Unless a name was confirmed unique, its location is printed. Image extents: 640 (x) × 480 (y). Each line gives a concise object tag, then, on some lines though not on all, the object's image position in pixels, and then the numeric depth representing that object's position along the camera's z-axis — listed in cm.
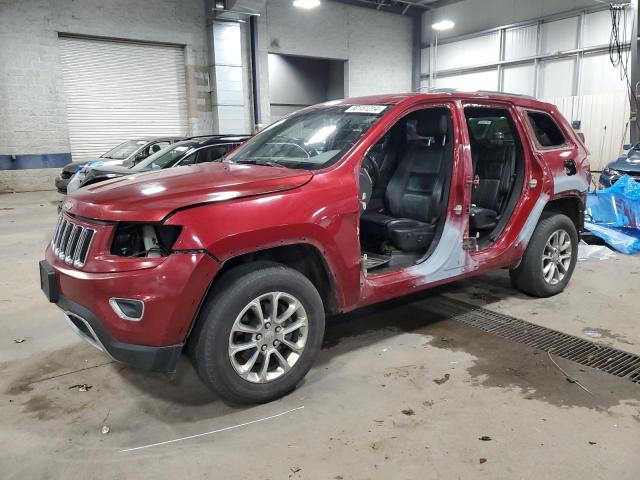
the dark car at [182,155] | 781
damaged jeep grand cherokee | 244
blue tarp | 613
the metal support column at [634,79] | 1335
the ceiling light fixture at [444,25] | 1628
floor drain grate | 323
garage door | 1415
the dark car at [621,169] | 812
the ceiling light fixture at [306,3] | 1283
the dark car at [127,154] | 1045
